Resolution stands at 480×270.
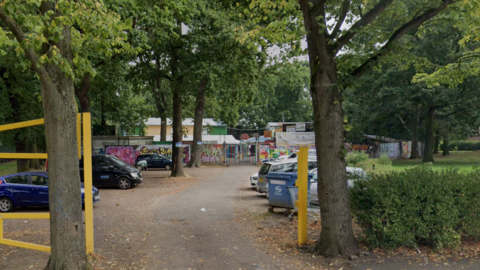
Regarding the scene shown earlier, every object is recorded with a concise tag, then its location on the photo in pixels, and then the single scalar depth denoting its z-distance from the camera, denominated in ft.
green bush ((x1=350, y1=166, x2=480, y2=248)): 22.79
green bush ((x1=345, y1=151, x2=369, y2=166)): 75.78
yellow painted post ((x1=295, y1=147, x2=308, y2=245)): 25.81
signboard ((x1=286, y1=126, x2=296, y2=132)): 129.99
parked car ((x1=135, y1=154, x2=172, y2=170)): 106.83
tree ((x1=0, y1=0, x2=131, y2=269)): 18.36
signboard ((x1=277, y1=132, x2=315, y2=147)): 112.27
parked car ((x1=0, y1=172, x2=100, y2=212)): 40.47
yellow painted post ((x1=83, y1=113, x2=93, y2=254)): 21.68
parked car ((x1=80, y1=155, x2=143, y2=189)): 60.44
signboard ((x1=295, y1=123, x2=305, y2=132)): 129.80
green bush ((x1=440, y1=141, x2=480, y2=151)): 222.07
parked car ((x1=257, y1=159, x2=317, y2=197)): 47.70
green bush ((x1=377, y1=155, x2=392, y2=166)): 81.30
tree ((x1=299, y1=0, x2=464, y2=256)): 23.17
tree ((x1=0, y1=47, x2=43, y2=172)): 68.64
